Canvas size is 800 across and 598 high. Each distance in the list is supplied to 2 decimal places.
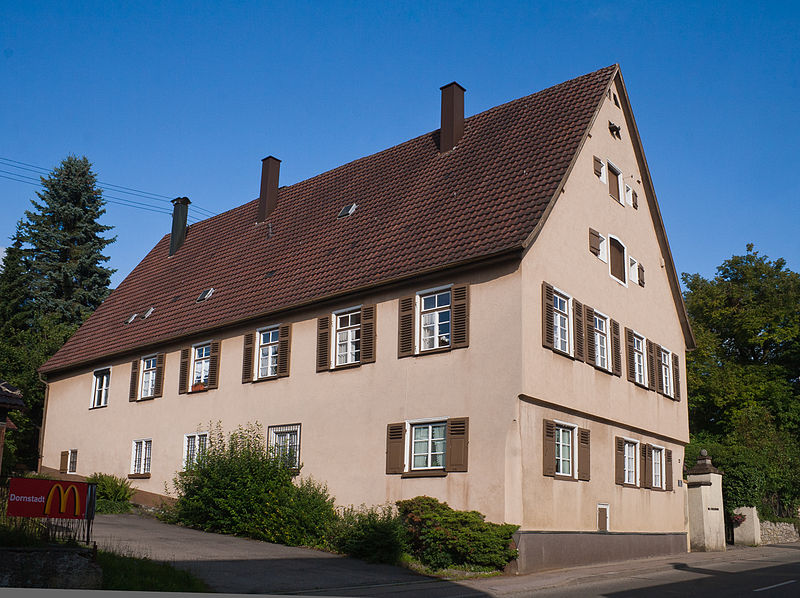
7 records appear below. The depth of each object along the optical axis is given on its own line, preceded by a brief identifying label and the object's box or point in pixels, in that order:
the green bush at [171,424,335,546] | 19.56
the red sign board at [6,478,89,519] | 10.93
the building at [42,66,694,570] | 18.44
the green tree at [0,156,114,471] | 42.78
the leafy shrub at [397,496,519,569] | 16.70
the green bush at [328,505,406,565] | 17.44
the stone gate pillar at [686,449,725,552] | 27.08
